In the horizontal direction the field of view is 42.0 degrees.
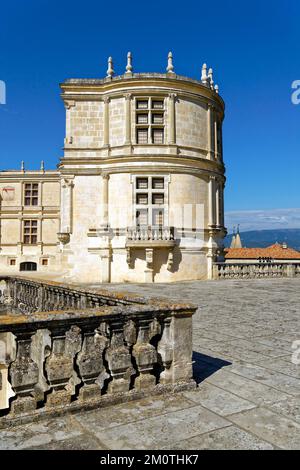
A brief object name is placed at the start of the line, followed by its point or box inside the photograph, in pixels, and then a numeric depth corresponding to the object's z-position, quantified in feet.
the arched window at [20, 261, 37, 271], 112.04
